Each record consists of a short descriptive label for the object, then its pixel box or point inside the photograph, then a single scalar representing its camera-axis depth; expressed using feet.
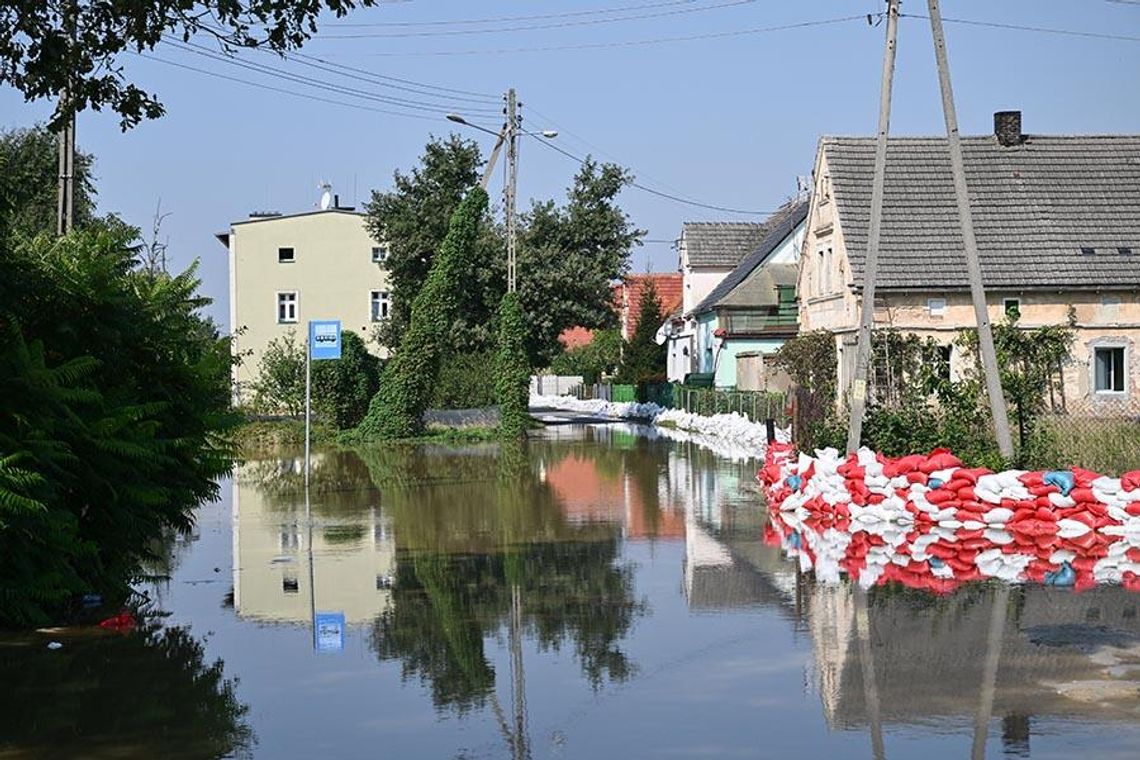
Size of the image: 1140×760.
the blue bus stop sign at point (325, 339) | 98.89
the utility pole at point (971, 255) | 68.90
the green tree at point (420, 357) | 140.05
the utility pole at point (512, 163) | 144.77
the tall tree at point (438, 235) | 181.57
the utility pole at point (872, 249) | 70.38
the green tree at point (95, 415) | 38.14
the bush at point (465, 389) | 160.86
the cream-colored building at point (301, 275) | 221.25
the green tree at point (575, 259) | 181.27
